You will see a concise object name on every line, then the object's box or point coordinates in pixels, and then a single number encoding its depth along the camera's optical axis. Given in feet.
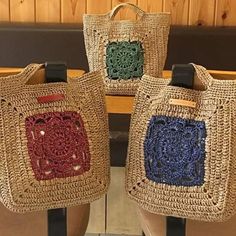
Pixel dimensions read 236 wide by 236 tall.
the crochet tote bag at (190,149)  3.73
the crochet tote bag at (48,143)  3.73
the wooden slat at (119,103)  5.80
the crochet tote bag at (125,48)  6.06
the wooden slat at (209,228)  4.23
